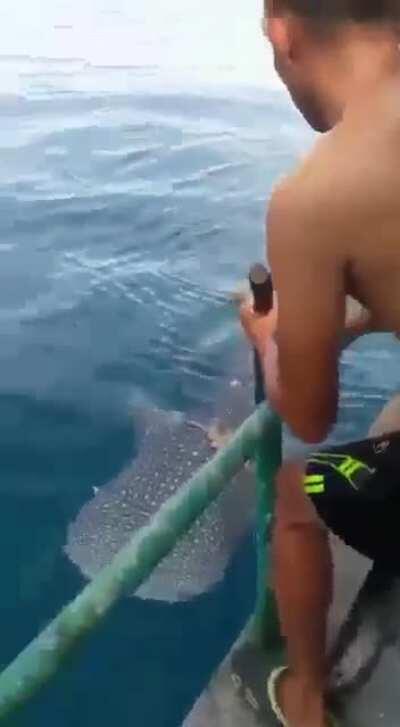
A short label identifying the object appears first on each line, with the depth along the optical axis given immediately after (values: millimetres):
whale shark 3322
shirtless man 1320
